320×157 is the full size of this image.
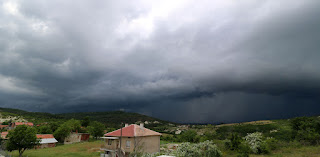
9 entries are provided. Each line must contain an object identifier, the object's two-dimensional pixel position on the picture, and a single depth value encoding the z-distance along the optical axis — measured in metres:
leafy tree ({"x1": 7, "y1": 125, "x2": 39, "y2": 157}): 30.67
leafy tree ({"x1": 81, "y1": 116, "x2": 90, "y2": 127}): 88.62
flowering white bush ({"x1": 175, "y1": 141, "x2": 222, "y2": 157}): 20.58
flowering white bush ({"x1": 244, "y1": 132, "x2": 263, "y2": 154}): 27.98
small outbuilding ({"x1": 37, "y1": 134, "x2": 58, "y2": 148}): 48.34
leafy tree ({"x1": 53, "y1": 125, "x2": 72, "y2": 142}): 56.25
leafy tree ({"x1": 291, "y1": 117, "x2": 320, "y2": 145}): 29.75
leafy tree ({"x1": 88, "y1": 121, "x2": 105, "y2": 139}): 62.73
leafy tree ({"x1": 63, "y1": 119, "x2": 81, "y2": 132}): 64.84
